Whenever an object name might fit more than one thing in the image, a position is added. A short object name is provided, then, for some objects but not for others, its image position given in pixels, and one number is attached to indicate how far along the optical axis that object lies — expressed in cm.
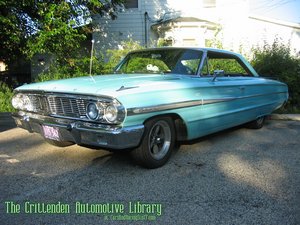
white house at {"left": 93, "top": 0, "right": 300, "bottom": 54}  1367
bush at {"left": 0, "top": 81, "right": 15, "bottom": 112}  791
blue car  339
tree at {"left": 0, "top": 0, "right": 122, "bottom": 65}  879
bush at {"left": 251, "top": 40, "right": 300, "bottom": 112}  884
